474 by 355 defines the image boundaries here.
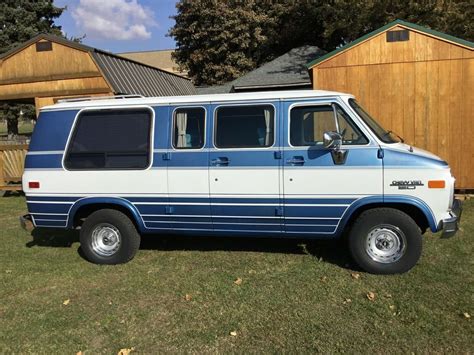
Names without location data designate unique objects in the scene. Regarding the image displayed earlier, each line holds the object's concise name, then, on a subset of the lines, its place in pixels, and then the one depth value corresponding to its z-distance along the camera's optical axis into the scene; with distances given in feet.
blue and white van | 17.62
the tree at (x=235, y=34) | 80.64
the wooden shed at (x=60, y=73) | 38.17
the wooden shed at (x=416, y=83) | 29.84
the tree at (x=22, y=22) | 87.15
